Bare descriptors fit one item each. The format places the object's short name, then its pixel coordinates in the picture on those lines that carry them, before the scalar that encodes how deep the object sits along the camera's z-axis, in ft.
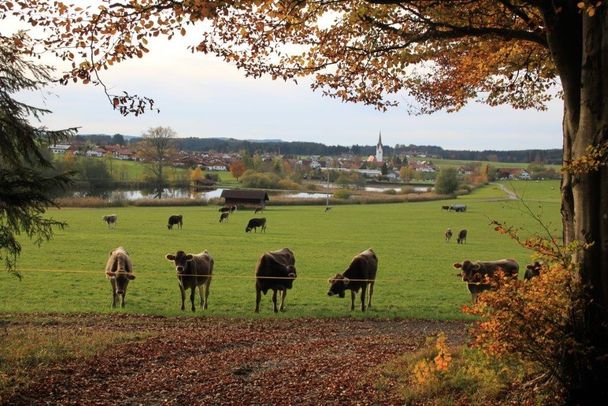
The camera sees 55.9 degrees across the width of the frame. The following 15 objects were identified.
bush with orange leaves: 17.28
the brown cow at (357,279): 57.47
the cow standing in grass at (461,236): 142.03
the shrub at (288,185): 366.02
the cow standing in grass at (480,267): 59.36
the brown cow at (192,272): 57.26
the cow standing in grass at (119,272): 58.75
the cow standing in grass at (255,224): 158.81
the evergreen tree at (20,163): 38.32
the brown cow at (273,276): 56.29
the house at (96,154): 332.96
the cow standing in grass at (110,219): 164.76
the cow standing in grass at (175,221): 160.58
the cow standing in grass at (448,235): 147.02
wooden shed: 265.75
